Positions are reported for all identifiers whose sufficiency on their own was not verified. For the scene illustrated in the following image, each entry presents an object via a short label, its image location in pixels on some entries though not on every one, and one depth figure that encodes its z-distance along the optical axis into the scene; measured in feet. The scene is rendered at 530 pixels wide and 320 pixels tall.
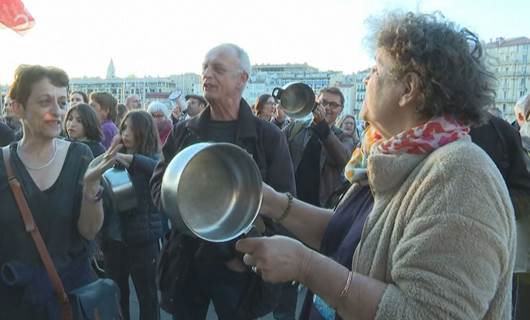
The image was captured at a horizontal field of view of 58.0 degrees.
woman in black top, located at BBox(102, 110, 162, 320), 11.95
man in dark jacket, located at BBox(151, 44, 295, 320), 8.64
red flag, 16.72
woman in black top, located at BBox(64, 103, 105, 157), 13.87
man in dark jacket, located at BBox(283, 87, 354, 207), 14.42
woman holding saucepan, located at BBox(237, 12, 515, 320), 3.86
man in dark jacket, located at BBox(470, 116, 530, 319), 8.59
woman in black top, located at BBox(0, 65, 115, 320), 6.88
